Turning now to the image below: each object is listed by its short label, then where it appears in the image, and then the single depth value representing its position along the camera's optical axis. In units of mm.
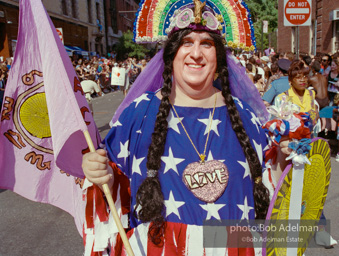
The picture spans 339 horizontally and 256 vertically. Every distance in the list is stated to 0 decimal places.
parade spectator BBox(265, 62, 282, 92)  7623
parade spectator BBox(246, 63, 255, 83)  9612
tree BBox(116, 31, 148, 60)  34125
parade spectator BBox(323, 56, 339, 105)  7562
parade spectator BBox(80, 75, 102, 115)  8141
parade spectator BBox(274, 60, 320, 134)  4324
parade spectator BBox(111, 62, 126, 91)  12946
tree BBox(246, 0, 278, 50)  39766
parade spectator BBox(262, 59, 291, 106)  5020
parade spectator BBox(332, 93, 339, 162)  6941
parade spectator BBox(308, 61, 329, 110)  7672
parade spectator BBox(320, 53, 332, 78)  8634
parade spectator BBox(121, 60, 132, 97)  13712
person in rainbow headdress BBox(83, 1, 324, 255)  1870
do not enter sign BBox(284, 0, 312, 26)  6789
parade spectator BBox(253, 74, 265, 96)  8877
